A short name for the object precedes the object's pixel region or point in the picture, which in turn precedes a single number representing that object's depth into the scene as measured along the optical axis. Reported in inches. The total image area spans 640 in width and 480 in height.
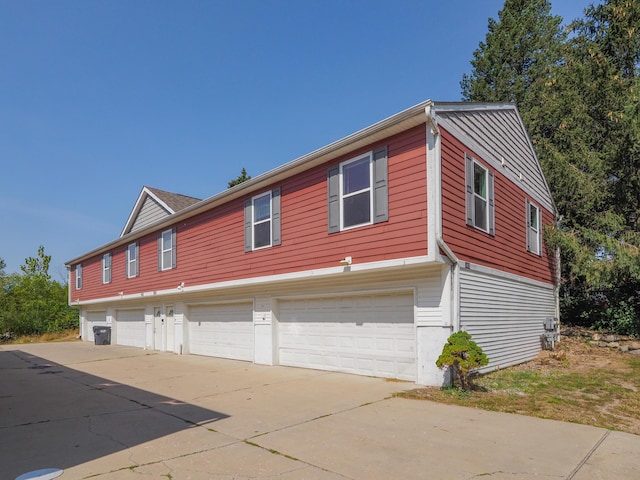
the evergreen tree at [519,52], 886.4
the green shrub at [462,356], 311.9
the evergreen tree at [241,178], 1456.8
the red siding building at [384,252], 350.0
